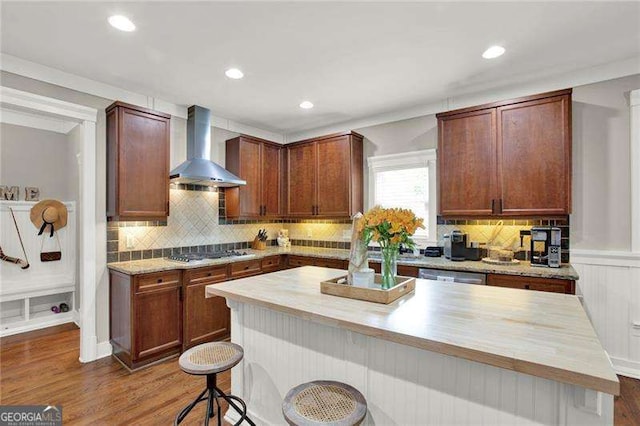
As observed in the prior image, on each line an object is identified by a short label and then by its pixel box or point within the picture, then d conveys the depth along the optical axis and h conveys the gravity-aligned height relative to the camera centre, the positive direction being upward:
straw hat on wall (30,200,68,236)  3.98 -0.02
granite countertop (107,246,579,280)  2.71 -0.52
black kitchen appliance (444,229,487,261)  3.34 -0.40
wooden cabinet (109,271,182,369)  2.89 -0.98
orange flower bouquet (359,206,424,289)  1.61 -0.09
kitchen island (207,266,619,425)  1.07 -0.62
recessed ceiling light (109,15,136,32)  2.12 +1.30
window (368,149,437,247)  3.86 +0.36
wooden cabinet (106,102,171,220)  3.10 +0.51
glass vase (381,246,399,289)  1.74 -0.28
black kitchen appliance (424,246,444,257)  3.59 -0.44
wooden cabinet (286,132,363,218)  4.19 +0.49
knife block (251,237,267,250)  4.61 -0.47
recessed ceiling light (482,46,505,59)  2.54 +1.30
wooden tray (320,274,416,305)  1.65 -0.43
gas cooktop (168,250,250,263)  3.52 -0.51
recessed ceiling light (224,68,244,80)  2.93 +1.31
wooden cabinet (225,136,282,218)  4.27 +0.51
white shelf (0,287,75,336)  3.83 -1.25
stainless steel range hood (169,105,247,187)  3.56 +0.69
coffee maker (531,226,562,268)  2.88 -0.33
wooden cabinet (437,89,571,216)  2.89 +0.53
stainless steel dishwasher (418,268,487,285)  2.90 -0.61
